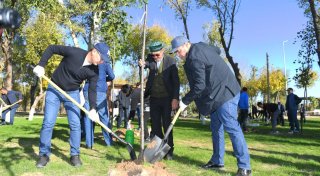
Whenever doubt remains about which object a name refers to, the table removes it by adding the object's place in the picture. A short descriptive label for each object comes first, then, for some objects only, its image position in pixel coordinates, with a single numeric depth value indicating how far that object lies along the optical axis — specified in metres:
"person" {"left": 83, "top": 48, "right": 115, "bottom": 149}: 7.51
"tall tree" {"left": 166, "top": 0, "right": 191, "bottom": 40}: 29.70
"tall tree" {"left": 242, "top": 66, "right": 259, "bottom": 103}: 59.91
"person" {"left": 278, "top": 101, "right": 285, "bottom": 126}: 20.82
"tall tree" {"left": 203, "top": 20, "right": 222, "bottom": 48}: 39.00
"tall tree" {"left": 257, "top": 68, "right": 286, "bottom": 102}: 59.22
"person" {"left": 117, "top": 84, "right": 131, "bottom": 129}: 14.78
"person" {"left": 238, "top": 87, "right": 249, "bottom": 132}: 14.59
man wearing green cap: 6.51
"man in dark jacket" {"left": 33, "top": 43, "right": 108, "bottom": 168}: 5.73
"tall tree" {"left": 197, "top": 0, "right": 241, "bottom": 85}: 26.36
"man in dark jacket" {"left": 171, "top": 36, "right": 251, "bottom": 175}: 5.13
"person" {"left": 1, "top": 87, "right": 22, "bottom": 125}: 15.38
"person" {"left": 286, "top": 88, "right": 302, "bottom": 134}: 14.78
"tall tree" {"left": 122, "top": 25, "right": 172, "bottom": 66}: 39.06
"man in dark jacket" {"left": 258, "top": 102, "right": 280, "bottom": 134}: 14.49
